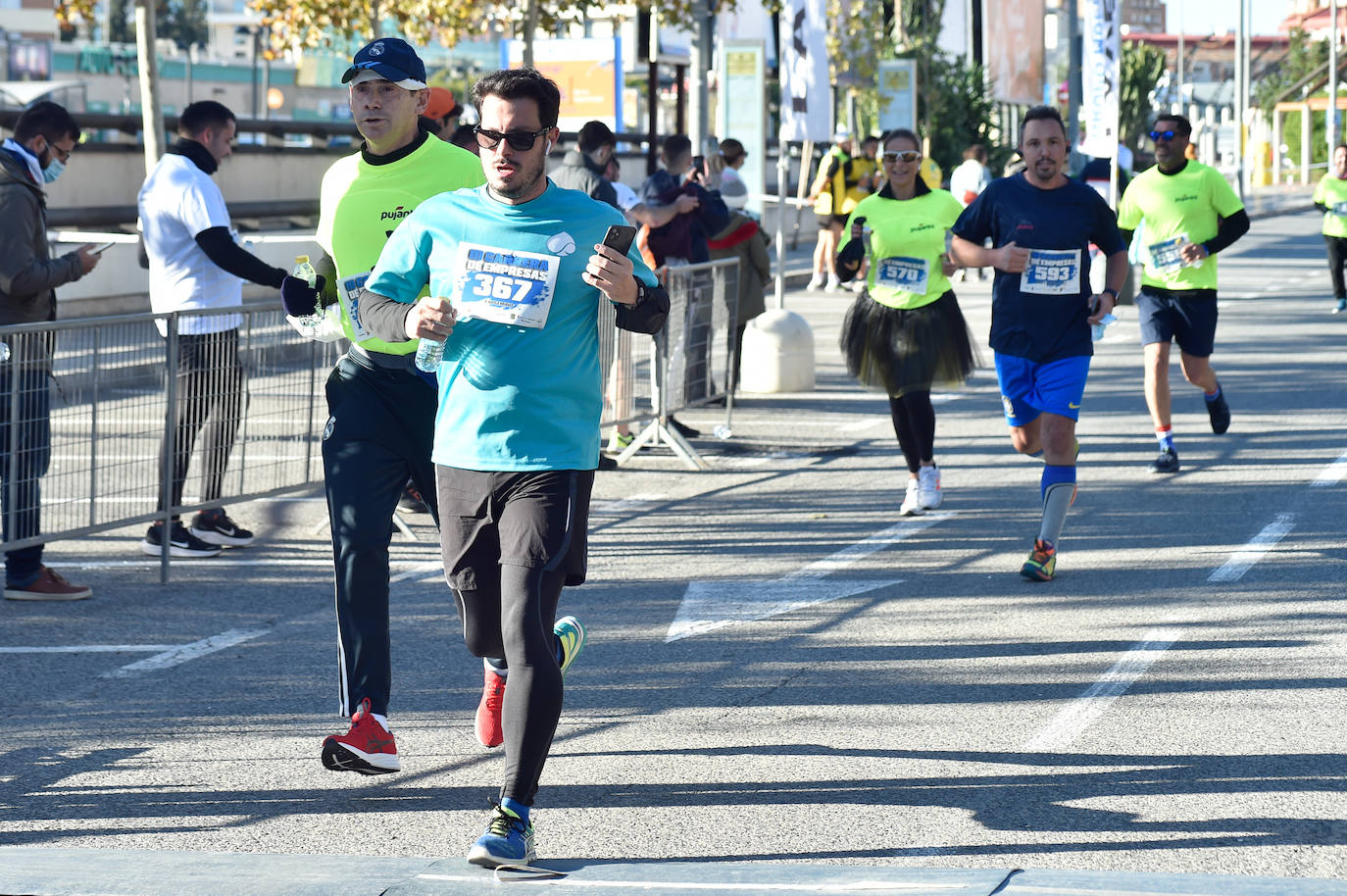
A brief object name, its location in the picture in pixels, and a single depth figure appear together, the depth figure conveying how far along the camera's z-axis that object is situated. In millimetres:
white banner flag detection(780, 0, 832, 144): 18297
